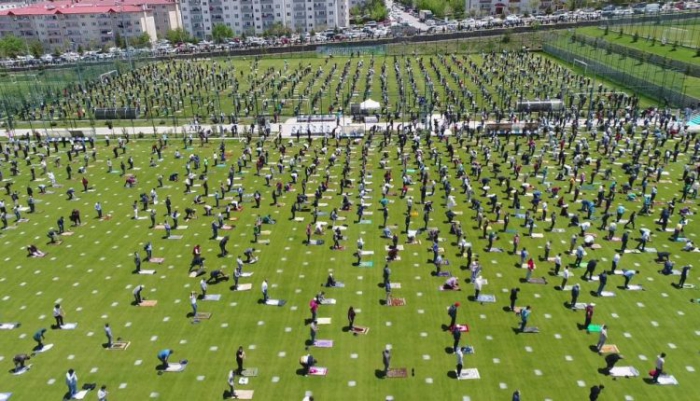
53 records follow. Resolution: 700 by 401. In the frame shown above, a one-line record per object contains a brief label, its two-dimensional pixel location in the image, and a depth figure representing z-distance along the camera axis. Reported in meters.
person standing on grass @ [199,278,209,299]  29.48
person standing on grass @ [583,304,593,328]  25.69
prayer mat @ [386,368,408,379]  23.30
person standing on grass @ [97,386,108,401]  21.05
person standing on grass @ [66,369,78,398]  22.19
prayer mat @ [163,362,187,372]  24.09
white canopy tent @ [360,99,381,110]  70.31
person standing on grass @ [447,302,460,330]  25.24
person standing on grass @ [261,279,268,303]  29.03
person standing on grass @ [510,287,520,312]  27.14
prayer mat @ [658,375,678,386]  22.19
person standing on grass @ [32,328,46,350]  25.55
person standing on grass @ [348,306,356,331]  25.97
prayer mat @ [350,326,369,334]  26.38
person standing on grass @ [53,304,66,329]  27.20
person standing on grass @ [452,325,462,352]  23.67
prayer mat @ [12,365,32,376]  24.02
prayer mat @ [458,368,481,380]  23.06
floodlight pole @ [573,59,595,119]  64.51
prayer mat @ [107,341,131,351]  25.70
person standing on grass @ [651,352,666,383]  22.02
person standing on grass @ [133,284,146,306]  29.31
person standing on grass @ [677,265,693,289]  29.28
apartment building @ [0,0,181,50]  160.38
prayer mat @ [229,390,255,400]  22.25
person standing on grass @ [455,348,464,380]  22.64
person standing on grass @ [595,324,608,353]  24.00
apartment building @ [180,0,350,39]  170.12
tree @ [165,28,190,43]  159.25
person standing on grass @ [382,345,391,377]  22.95
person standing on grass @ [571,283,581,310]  27.28
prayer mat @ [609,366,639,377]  22.80
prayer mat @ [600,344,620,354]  24.31
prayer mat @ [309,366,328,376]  23.60
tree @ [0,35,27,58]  143.25
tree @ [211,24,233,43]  160.06
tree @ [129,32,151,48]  154.00
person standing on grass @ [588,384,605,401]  19.89
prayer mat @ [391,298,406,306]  28.77
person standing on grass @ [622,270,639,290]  29.18
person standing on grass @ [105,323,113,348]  25.58
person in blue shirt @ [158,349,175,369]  23.78
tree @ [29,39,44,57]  146.66
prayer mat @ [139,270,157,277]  32.81
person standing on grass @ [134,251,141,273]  32.56
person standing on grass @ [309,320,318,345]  25.31
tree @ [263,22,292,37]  160.39
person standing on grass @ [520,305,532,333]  25.80
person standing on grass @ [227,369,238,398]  21.93
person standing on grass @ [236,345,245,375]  23.11
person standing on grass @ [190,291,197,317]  27.78
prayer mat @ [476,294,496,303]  28.79
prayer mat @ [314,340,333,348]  25.45
